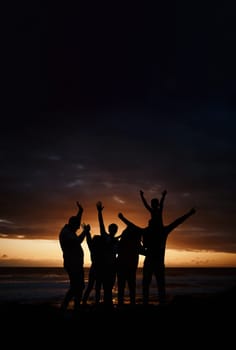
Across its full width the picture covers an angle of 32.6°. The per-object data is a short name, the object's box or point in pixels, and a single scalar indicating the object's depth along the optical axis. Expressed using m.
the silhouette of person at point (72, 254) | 9.37
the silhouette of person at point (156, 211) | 9.62
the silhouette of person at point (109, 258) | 10.97
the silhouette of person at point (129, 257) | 10.55
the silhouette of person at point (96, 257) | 11.24
